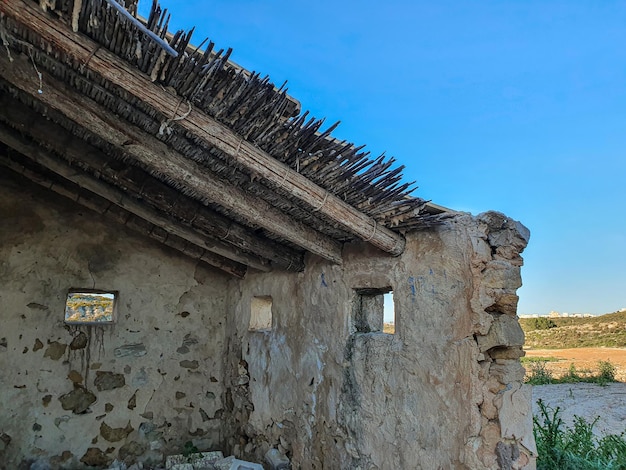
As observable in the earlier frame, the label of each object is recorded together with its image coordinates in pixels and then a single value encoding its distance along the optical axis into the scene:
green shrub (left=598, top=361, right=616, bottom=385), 7.99
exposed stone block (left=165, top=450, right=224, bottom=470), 3.74
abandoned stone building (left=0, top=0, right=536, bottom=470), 1.89
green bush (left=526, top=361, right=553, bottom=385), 8.13
